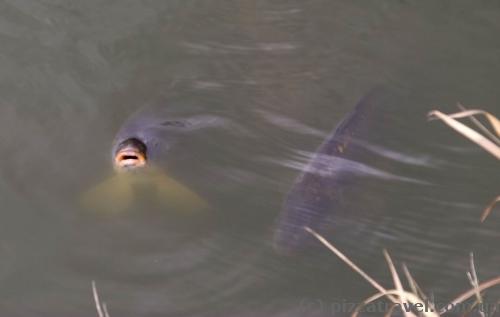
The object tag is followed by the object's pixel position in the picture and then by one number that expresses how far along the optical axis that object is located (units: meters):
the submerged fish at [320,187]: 6.46
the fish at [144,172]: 6.82
